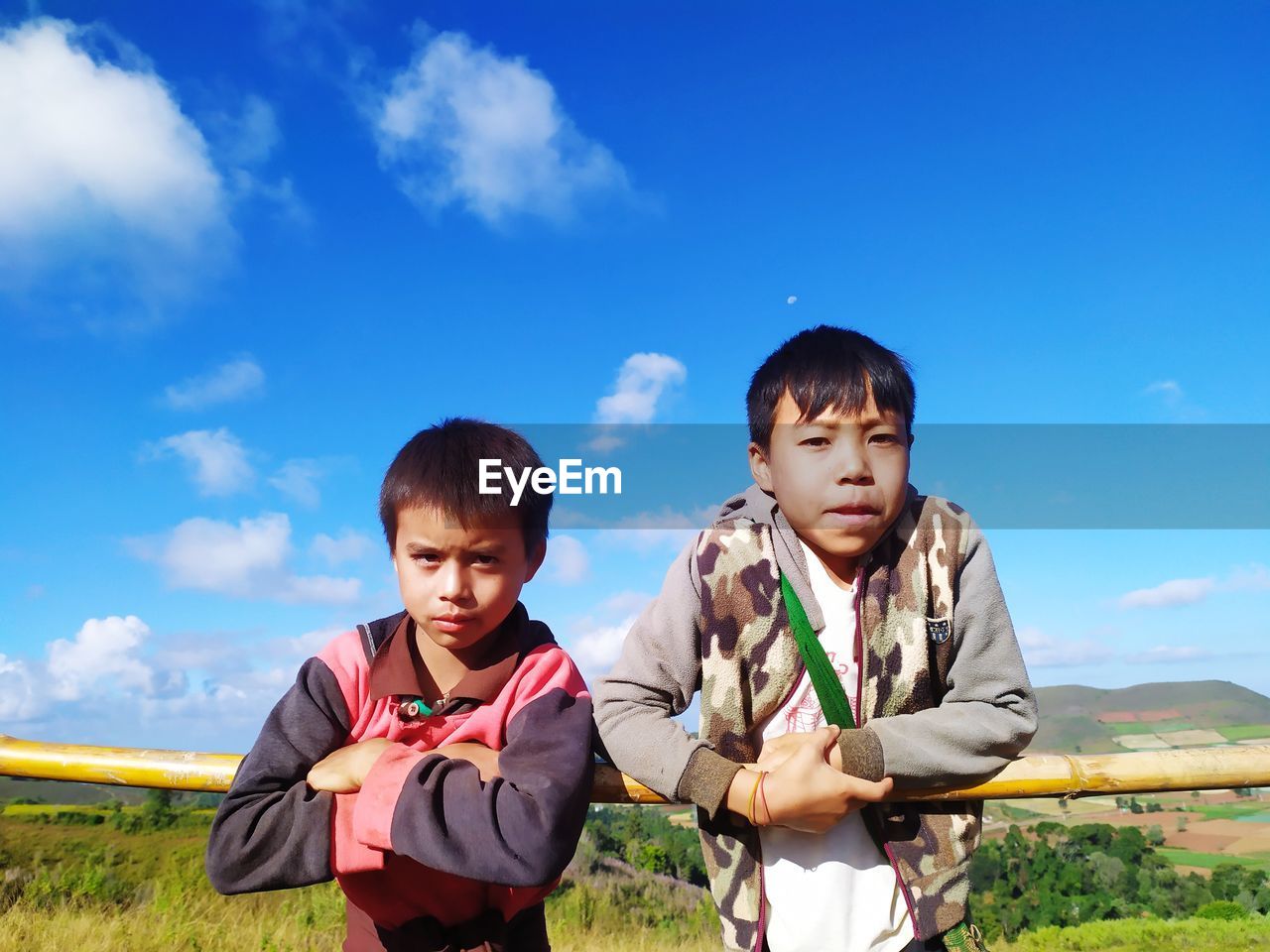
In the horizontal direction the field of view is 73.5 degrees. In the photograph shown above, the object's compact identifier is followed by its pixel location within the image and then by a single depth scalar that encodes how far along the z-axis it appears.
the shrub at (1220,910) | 3.97
